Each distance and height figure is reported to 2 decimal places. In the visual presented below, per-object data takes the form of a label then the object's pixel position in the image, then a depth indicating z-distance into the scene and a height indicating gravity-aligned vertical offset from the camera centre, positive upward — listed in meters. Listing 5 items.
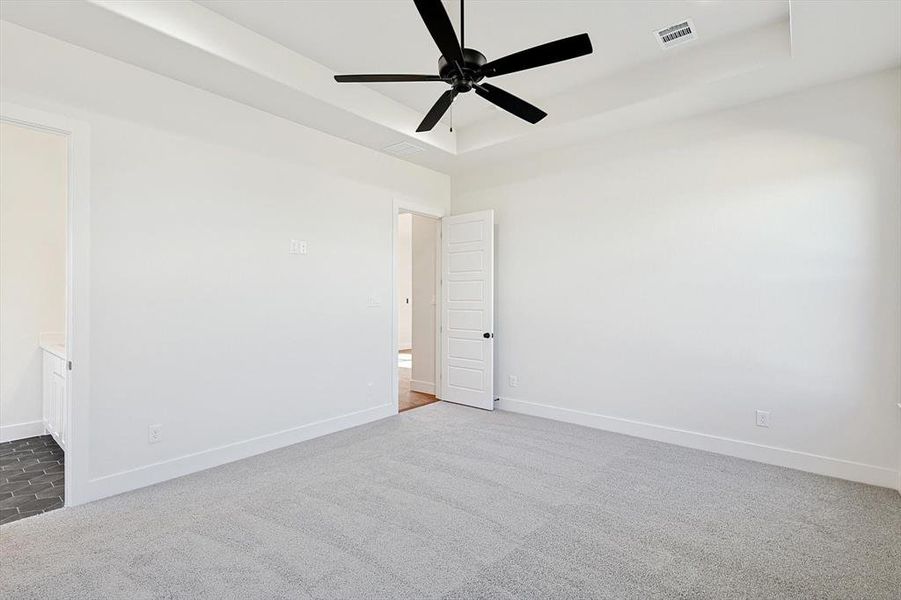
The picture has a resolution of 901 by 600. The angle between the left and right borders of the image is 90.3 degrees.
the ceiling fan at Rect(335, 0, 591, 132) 2.00 +1.22
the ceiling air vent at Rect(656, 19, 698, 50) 3.07 +1.86
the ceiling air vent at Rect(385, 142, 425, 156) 4.62 +1.57
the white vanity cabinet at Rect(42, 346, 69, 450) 3.68 -0.82
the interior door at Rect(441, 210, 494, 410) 5.22 -0.13
